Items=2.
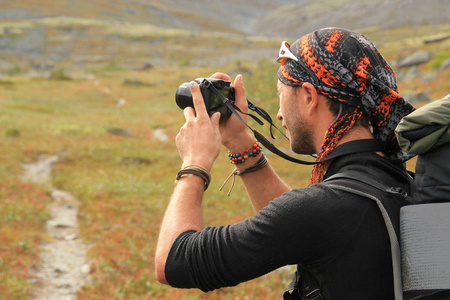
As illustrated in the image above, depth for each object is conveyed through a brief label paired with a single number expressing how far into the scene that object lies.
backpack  2.06
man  2.24
